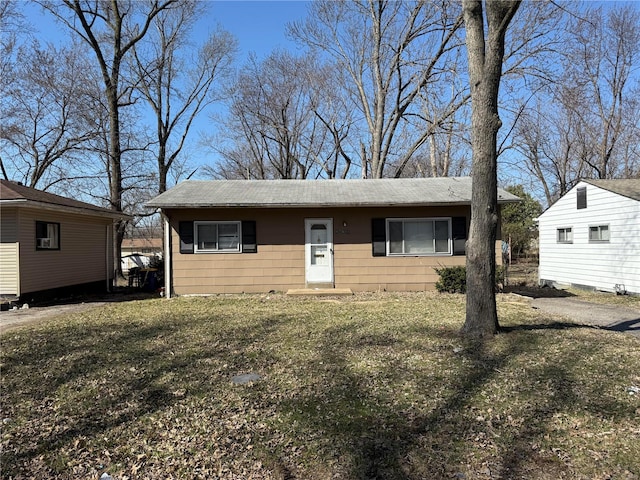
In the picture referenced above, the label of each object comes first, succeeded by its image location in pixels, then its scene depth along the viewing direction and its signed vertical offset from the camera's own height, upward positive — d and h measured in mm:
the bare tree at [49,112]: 19203 +6256
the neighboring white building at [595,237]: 11227 +110
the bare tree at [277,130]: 26375 +7666
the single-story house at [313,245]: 11164 +8
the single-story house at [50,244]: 9984 +174
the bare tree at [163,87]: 22408 +8750
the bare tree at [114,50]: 17391 +8365
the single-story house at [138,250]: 25081 -215
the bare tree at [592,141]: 22547 +6090
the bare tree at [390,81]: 18641 +8078
